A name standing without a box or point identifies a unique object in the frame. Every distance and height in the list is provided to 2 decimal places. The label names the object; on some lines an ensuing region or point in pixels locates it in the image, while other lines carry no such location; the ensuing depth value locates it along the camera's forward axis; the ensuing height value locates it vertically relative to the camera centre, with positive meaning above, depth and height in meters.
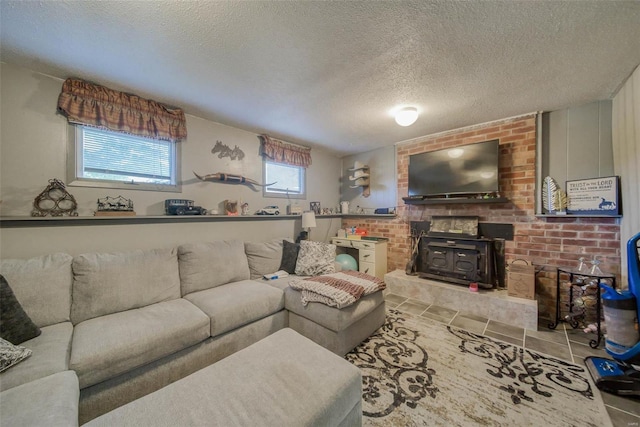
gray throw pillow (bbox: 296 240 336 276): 2.67 -0.56
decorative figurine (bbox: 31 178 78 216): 1.80 +0.09
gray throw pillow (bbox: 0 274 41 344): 1.23 -0.62
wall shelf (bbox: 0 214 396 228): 1.72 -0.06
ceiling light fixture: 2.41 +1.08
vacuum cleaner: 1.56 -0.91
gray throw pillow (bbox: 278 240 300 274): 2.80 -0.56
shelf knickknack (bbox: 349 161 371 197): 4.12 +0.70
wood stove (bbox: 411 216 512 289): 2.75 -0.52
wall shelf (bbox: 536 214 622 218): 2.17 -0.01
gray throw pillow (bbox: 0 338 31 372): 1.08 -0.72
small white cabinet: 3.54 -0.68
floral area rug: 1.32 -1.20
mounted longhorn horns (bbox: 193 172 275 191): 2.73 +0.46
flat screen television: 2.75 +0.59
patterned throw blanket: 1.85 -0.67
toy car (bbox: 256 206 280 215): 3.23 +0.04
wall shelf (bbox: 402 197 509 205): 2.72 +0.18
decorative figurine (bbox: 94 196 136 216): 2.04 +0.06
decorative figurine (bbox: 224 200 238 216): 2.90 +0.09
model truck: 2.39 +0.06
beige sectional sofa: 1.22 -0.77
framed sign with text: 2.15 +0.19
